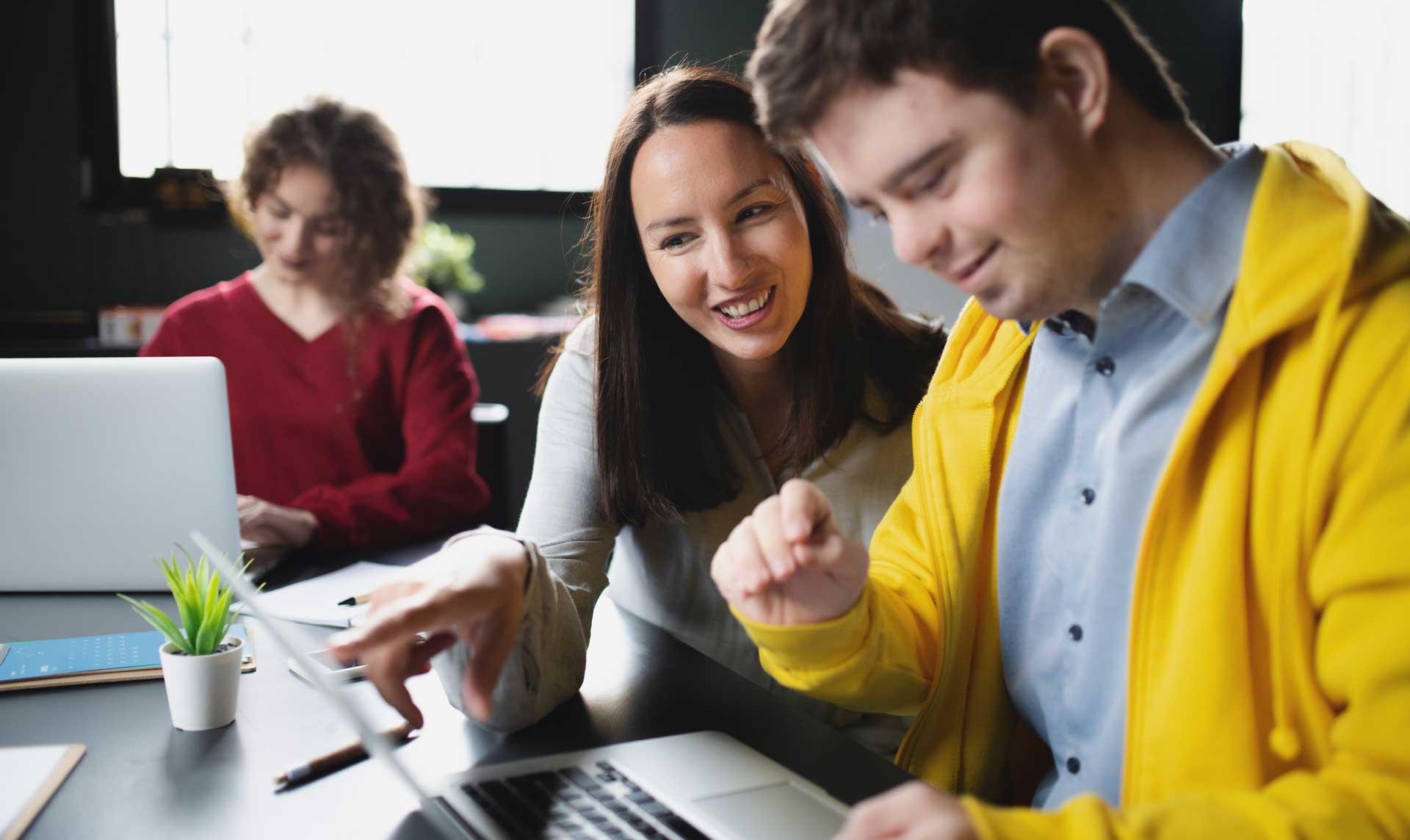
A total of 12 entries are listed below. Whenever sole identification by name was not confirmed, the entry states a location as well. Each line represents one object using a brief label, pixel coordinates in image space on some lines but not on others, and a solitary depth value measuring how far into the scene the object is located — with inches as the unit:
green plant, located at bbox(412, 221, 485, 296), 157.8
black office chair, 108.9
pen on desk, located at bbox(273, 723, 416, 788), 36.7
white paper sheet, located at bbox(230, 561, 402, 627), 53.7
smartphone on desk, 45.8
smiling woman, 55.4
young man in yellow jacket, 28.2
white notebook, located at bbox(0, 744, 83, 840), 33.8
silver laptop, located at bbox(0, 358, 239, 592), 54.6
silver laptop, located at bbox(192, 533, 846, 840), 32.7
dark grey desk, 34.6
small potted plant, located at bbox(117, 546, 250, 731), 41.1
